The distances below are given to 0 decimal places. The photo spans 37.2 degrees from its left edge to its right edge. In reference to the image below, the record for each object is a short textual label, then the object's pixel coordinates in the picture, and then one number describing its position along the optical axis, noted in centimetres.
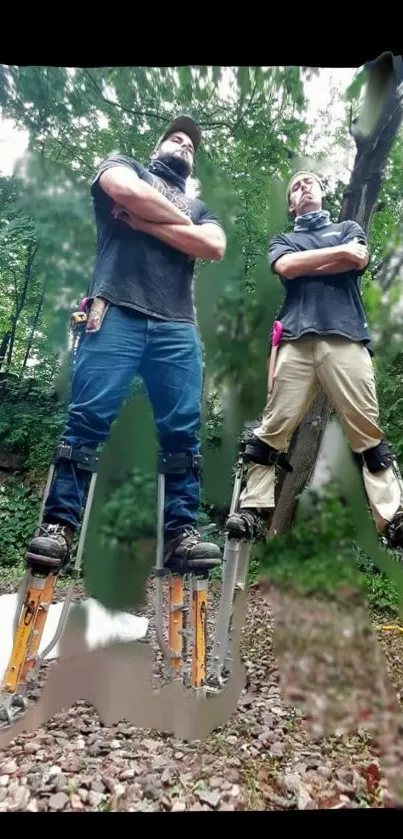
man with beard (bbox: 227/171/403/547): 268
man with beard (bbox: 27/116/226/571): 261
